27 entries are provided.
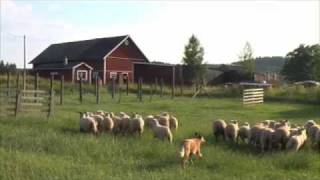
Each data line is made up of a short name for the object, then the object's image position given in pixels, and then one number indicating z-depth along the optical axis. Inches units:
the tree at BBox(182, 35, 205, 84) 3274.1
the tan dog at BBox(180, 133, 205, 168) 532.7
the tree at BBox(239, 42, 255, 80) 3716.3
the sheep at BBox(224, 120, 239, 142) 692.1
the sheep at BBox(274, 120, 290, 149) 637.9
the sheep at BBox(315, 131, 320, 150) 653.3
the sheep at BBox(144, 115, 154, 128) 762.3
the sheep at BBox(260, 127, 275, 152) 635.5
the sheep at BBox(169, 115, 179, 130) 793.6
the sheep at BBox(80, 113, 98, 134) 730.8
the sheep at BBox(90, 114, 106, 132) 752.3
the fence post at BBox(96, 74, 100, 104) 1334.9
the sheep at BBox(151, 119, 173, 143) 660.1
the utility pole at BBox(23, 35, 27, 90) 2341.8
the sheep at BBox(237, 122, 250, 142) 675.4
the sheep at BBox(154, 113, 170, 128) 766.9
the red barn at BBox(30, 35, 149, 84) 2556.6
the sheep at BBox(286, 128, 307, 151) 613.3
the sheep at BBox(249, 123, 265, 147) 652.1
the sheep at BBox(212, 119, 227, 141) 708.0
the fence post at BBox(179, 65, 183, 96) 3041.8
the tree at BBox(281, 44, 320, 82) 3864.9
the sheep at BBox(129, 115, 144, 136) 725.9
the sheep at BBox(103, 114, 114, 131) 745.6
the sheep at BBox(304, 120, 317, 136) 719.3
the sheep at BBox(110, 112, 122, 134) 752.1
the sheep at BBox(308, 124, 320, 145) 674.7
